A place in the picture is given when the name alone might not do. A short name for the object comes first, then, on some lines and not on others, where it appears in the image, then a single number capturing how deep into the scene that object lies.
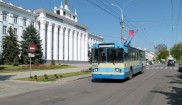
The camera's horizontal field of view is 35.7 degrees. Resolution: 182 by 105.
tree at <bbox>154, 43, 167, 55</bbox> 173.25
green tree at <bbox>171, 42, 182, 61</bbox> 155.23
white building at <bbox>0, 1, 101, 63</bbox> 66.62
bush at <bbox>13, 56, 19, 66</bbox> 55.05
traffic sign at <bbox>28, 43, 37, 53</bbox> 25.03
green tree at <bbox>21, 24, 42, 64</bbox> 62.56
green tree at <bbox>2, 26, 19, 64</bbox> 58.00
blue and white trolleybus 20.17
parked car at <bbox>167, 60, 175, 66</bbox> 77.94
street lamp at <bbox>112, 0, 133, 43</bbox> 38.37
